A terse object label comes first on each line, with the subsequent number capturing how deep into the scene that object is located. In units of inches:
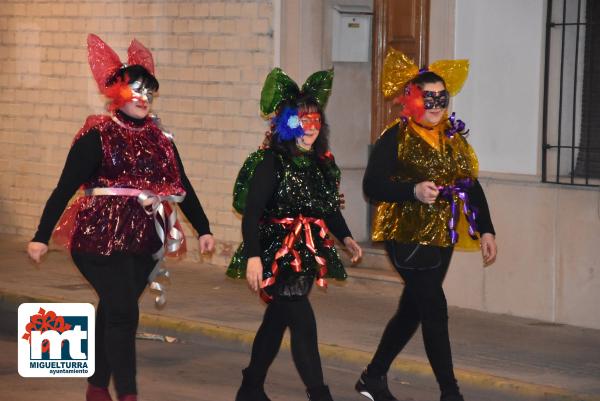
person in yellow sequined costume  469.3
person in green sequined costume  444.7
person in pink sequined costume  445.2
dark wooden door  785.3
